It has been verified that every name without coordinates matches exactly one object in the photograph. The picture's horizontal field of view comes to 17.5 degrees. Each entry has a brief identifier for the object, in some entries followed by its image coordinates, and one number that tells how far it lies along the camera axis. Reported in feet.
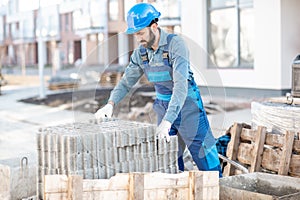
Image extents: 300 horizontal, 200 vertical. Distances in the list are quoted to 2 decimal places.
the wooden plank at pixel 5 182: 31.95
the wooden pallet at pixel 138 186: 24.44
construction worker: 27.26
